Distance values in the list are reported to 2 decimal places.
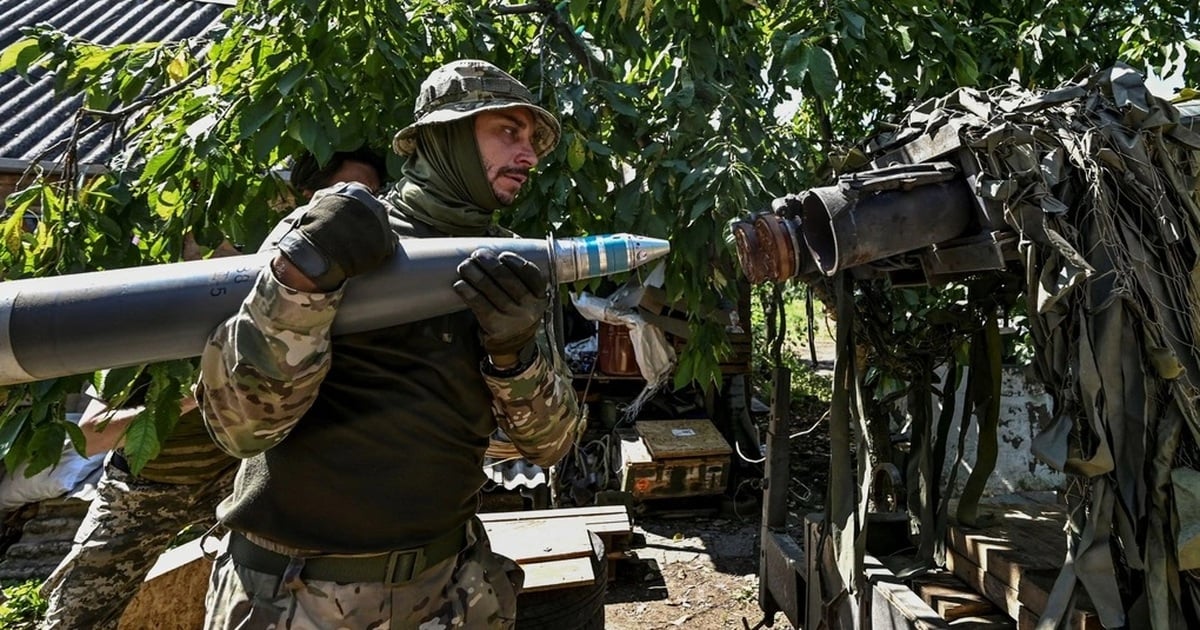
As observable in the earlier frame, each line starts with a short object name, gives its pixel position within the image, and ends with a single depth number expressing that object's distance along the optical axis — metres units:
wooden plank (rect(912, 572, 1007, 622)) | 2.32
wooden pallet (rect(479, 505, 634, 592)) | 3.35
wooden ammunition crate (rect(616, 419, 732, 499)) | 6.60
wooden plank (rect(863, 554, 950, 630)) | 2.18
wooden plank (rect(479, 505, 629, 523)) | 4.38
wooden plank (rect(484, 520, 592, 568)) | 3.57
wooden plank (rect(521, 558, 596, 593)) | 3.24
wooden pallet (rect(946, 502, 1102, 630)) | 2.08
